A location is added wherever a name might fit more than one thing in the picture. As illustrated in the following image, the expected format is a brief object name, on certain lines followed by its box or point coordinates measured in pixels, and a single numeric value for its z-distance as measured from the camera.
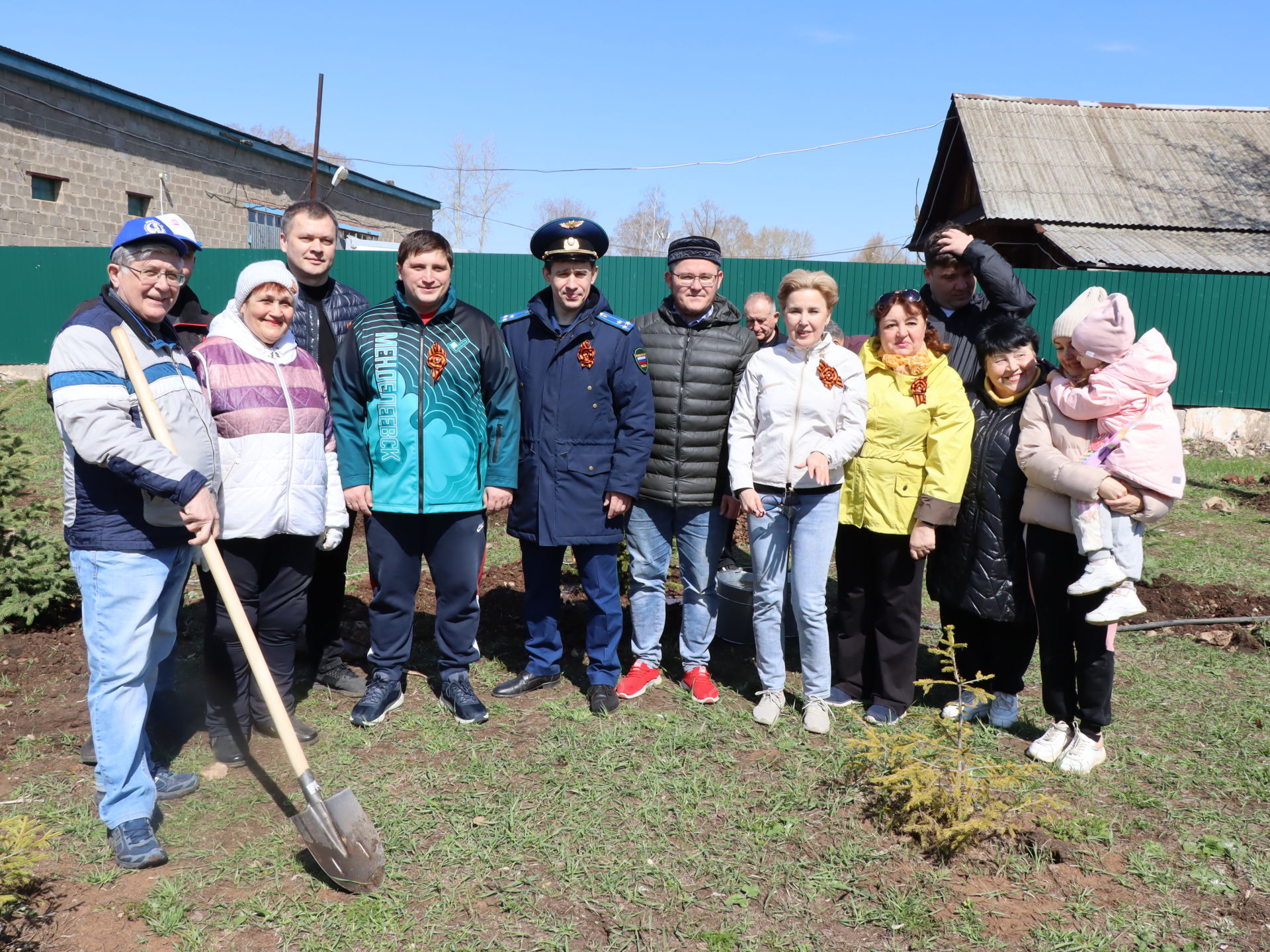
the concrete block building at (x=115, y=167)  15.75
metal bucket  4.85
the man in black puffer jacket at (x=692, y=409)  3.99
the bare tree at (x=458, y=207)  53.59
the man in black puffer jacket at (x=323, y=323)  3.94
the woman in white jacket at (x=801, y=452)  3.71
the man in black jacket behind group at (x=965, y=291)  3.86
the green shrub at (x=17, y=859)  2.36
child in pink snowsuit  3.24
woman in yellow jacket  3.64
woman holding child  3.26
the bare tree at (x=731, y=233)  53.94
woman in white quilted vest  3.27
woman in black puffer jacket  3.65
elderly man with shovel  2.61
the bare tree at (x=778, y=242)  65.19
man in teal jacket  3.70
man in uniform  3.91
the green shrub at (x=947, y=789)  2.93
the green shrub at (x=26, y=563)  4.64
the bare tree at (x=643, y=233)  62.47
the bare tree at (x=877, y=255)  55.84
